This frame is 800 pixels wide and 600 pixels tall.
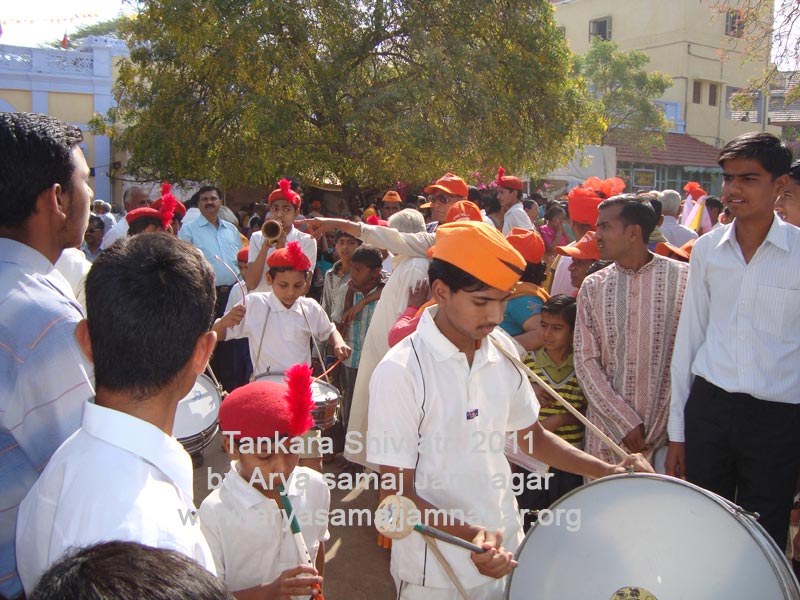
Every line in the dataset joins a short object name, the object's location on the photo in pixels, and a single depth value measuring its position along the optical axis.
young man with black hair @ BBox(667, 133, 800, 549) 2.86
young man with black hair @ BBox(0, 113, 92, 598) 1.55
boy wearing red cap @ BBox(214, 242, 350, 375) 4.76
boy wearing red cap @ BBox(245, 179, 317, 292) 6.24
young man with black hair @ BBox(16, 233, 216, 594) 1.19
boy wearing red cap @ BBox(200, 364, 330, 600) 2.27
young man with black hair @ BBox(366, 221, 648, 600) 2.11
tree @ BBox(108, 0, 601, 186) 11.32
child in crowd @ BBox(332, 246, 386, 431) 5.29
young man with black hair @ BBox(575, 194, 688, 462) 3.32
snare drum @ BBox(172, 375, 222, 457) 3.71
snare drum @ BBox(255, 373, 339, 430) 4.00
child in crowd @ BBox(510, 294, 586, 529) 3.79
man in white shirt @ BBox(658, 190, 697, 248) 6.84
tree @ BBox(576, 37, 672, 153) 27.30
